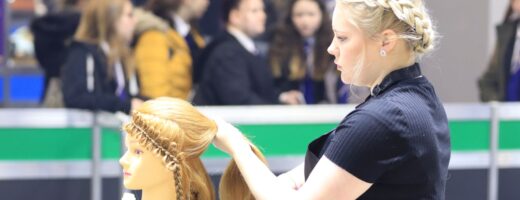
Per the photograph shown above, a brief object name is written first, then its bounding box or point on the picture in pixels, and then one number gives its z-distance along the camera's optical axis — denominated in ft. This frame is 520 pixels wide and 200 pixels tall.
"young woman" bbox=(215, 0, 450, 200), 9.00
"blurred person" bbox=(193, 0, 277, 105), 22.95
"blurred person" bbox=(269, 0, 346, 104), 25.43
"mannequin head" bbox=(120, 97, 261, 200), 10.46
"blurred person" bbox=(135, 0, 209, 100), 23.30
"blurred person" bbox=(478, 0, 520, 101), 25.82
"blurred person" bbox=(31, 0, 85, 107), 24.69
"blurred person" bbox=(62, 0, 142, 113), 21.83
